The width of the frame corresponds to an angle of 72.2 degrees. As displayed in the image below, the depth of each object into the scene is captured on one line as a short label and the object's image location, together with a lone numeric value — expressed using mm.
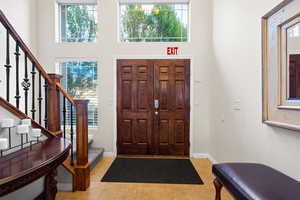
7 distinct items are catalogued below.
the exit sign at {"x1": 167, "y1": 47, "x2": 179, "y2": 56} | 3916
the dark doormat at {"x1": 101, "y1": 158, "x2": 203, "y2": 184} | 2850
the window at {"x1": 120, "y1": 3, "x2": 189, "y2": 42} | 4070
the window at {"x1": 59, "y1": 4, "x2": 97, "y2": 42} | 4098
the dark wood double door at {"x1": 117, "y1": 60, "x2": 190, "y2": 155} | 3955
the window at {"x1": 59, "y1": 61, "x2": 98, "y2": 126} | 4074
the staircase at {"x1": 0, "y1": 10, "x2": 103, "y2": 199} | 1985
